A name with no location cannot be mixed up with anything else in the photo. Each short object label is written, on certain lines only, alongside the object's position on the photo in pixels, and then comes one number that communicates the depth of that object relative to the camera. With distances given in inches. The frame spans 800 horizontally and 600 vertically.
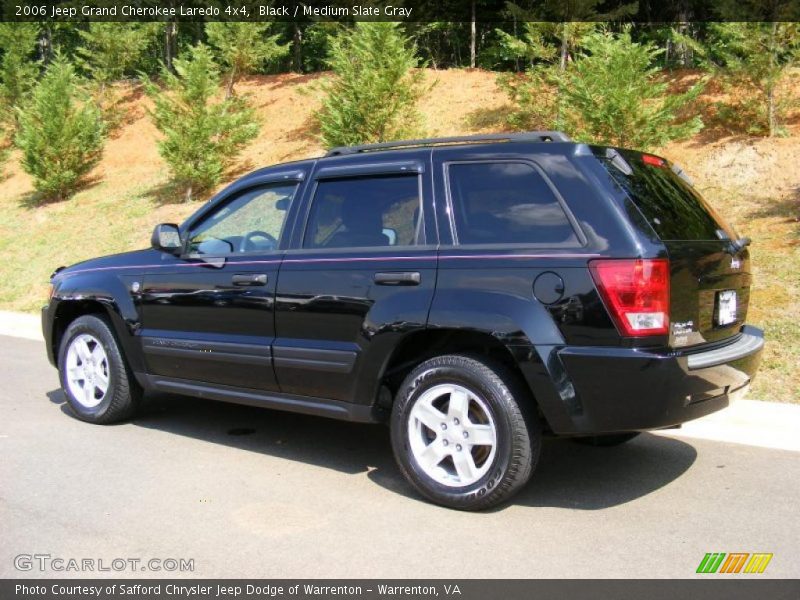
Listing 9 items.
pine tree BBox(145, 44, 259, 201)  748.0
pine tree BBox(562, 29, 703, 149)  501.0
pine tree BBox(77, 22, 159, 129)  1071.6
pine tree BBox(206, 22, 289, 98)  955.3
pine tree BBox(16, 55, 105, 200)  875.4
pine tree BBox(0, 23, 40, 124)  1142.3
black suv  153.4
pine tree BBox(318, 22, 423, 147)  658.2
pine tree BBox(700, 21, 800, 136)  562.9
